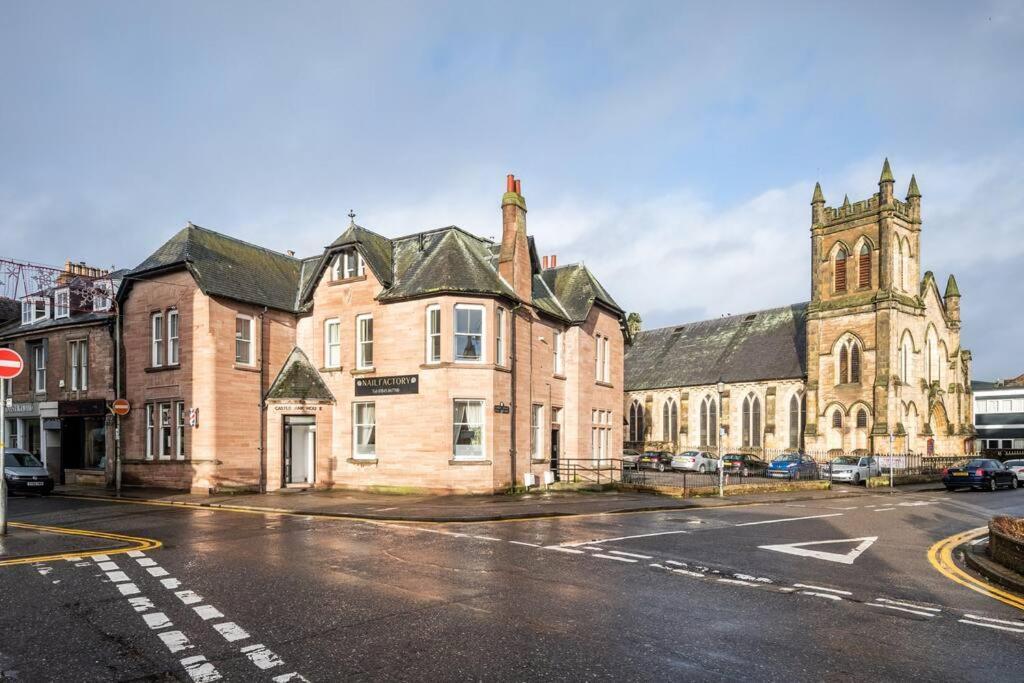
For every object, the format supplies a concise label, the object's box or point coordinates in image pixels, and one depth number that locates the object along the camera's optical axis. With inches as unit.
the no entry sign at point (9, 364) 592.1
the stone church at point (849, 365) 2096.5
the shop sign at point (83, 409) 1165.1
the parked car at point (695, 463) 1788.9
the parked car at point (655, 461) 1888.5
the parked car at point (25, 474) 992.9
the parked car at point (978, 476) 1368.1
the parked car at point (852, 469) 1504.7
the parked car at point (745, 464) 1769.2
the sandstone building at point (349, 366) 978.1
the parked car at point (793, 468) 1533.0
